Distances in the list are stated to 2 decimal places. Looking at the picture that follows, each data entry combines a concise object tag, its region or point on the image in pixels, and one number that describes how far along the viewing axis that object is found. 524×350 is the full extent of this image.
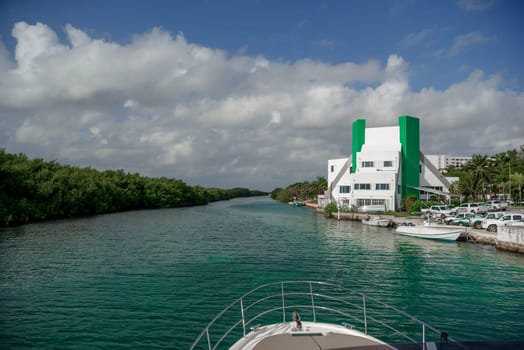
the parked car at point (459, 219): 39.12
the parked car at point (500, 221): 32.78
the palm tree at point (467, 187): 64.81
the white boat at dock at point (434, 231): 34.41
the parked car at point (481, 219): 35.94
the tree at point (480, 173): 66.56
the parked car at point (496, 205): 50.92
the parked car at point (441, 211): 46.34
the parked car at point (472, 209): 48.95
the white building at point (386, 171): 60.18
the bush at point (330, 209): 65.06
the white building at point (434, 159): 79.46
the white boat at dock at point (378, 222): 47.53
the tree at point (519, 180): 63.91
